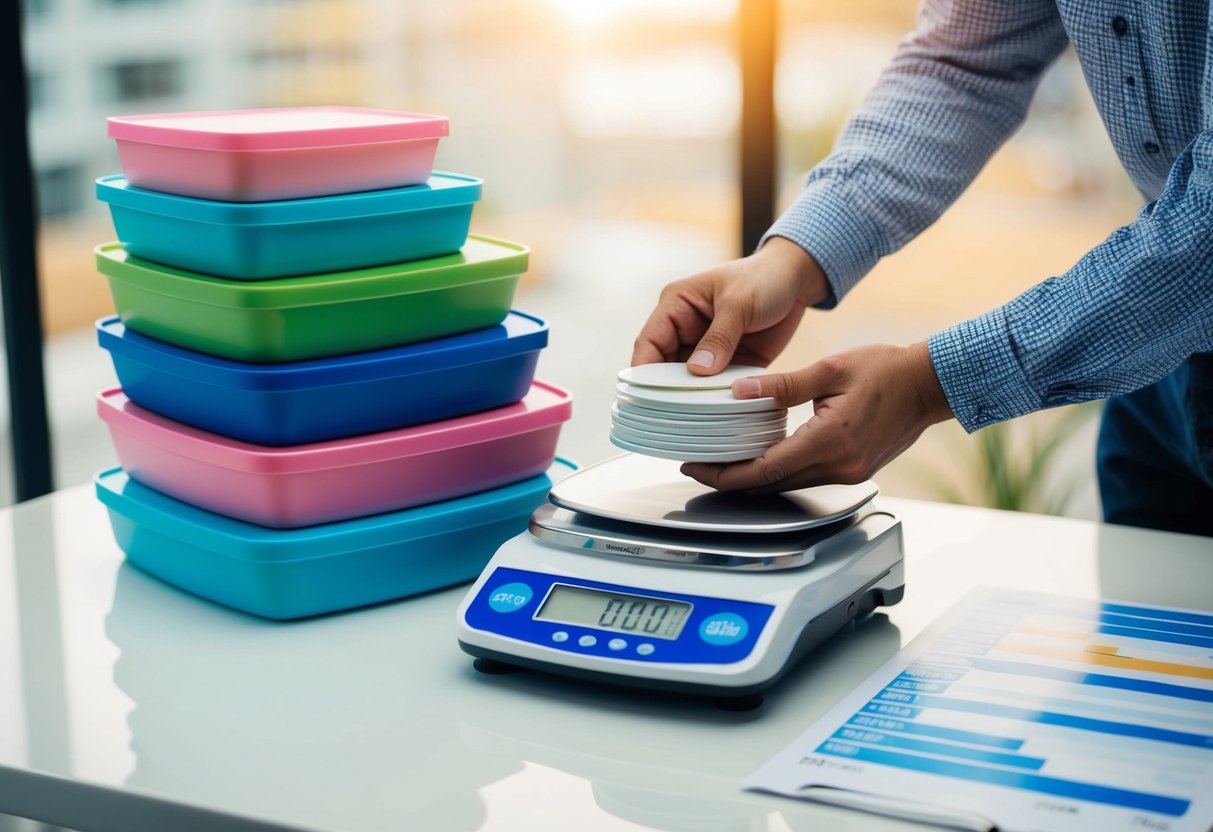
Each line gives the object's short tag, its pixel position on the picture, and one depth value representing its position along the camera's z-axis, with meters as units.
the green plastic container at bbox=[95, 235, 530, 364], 1.55
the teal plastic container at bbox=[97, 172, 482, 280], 1.55
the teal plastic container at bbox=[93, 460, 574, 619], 1.57
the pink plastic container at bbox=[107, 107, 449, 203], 1.55
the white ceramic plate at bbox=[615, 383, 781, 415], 1.50
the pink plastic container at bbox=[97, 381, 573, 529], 1.57
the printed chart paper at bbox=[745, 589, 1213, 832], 1.36
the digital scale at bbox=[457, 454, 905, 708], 1.45
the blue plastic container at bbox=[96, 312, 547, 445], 1.56
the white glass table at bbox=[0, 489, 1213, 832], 1.38
